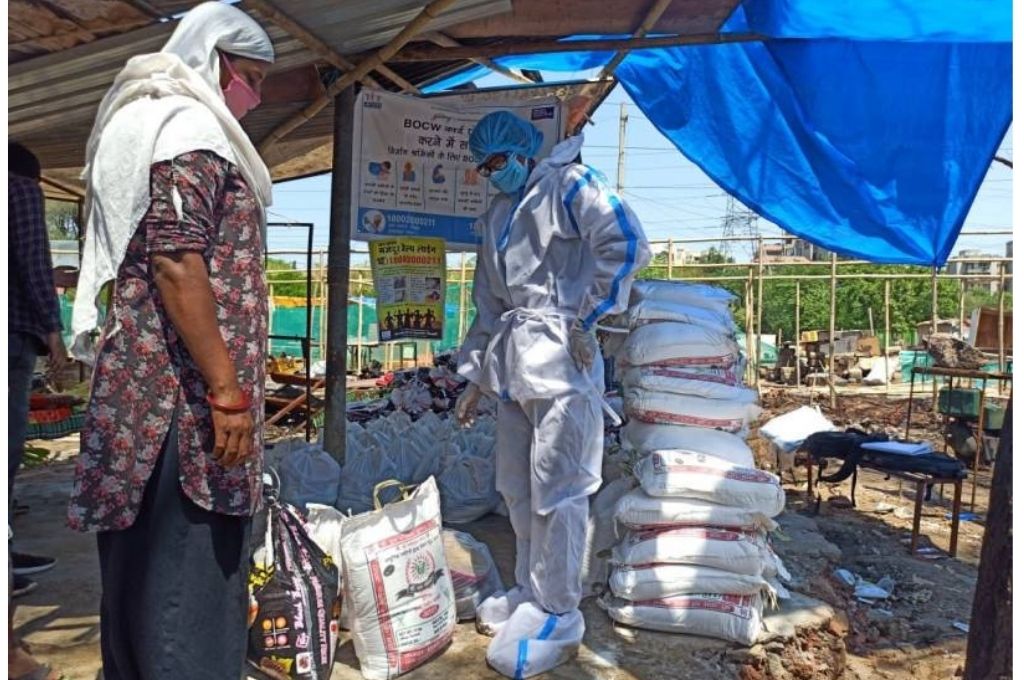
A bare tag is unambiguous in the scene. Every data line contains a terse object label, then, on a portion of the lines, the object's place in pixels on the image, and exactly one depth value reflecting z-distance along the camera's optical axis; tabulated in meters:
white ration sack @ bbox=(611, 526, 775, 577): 3.13
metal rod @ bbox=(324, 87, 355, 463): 4.18
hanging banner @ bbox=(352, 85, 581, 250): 4.45
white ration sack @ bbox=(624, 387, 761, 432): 3.48
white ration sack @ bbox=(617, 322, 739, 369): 3.53
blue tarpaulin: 3.59
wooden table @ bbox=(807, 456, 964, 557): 4.83
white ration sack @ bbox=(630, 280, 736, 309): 3.69
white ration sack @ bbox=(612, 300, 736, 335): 3.61
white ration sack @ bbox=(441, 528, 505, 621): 3.20
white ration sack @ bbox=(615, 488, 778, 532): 3.20
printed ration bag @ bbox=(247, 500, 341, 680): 2.49
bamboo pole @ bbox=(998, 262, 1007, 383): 9.05
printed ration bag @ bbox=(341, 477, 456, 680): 2.67
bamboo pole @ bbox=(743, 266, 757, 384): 13.09
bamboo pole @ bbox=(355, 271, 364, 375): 14.49
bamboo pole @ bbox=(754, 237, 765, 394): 13.25
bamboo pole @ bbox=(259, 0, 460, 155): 3.25
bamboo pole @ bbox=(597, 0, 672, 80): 3.69
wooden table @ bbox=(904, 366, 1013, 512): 6.31
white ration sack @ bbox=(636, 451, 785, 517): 3.21
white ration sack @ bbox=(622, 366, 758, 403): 3.49
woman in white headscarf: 1.69
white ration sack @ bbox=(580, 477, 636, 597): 3.47
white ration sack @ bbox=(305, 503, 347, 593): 2.75
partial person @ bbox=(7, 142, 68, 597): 2.95
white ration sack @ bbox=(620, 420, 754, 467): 3.39
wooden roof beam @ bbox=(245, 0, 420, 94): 2.91
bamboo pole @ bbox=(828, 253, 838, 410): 13.09
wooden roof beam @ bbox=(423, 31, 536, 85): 4.13
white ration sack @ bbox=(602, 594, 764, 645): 3.05
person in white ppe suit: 2.86
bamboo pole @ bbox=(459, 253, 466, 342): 14.41
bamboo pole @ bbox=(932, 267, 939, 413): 11.09
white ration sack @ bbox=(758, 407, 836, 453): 6.53
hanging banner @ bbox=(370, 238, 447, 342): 4.63
